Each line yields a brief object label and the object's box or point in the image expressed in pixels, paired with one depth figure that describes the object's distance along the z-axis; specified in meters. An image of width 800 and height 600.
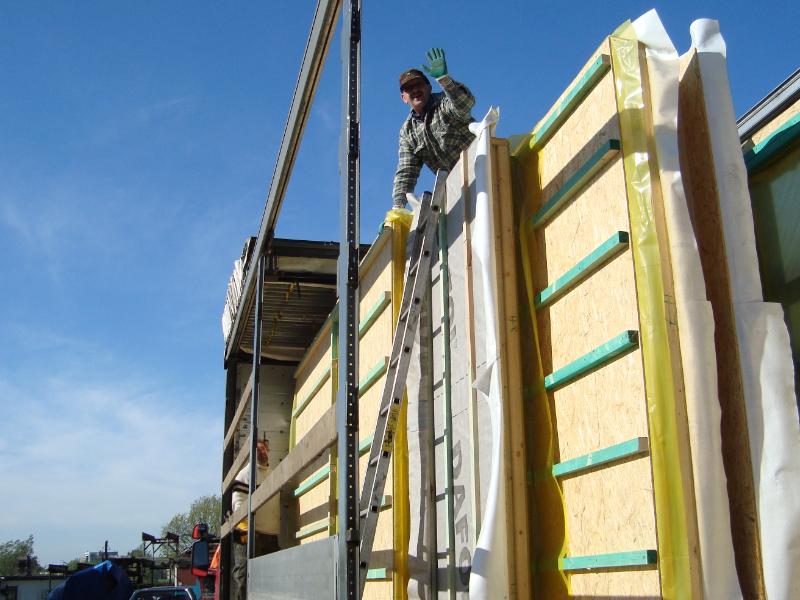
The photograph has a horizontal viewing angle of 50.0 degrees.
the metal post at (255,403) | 7.61
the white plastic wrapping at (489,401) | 3.41
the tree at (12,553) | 97.50
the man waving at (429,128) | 5.33
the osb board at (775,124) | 3.38
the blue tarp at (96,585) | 8.42
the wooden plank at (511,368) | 3.51
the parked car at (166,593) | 12.04
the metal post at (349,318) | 3.87
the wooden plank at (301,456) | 4.56
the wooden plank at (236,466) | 8.65
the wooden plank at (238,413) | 8.67
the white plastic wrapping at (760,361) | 2.63
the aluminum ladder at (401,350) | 4.33
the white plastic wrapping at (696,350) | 2.73
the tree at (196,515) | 97.54
